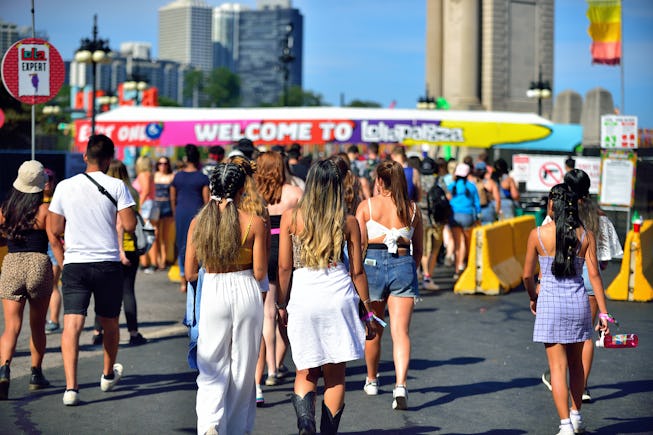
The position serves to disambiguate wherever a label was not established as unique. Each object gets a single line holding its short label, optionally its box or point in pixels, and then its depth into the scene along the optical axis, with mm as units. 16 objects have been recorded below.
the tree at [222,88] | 172250
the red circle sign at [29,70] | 10000
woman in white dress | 5594
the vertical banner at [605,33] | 21953
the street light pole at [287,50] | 42594
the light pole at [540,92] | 36594
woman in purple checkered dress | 6332
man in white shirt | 7176
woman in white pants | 5613
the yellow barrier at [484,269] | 13750
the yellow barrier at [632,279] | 13461
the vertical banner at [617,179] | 16375
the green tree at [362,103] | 169000
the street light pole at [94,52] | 25078
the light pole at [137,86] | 42997
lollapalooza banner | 23516
